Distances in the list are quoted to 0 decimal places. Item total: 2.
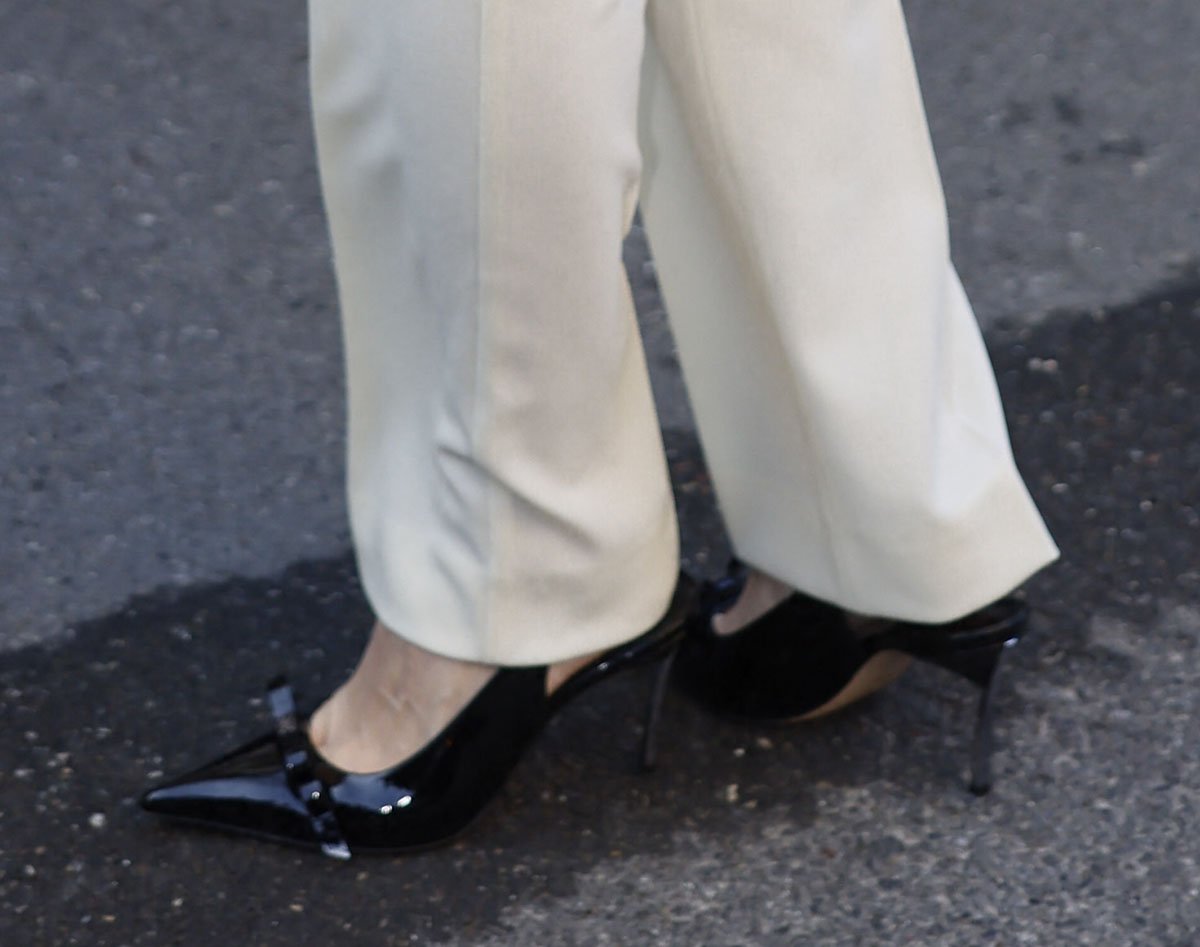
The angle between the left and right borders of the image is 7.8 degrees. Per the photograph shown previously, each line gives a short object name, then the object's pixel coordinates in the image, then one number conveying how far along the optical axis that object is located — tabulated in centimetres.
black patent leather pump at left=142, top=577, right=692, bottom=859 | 372
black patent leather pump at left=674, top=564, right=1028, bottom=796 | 374
